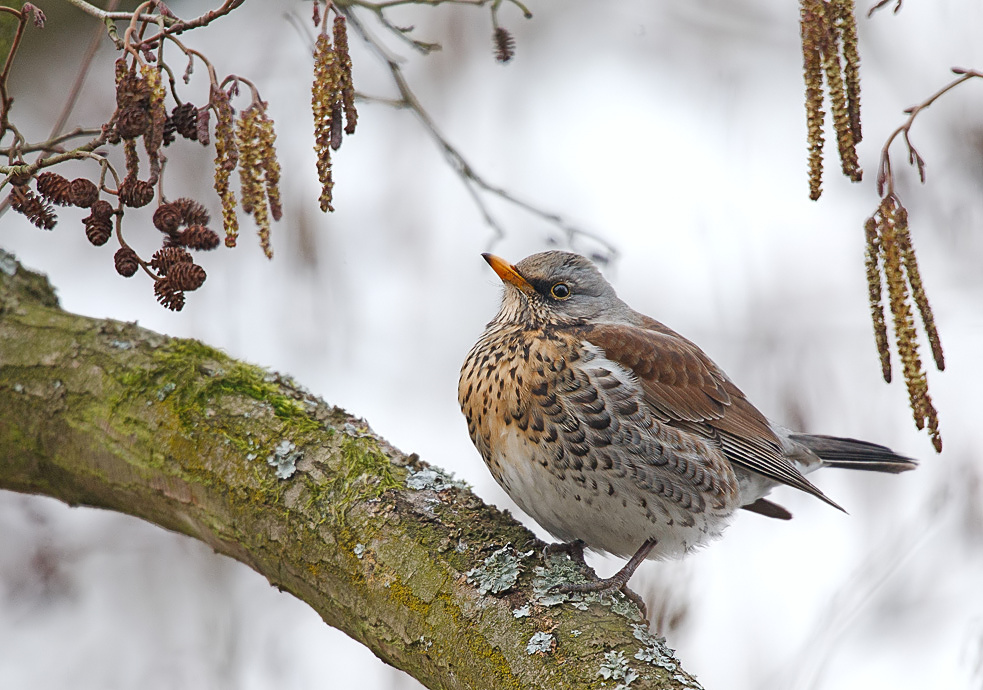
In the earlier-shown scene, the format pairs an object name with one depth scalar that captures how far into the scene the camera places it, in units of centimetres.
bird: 662
